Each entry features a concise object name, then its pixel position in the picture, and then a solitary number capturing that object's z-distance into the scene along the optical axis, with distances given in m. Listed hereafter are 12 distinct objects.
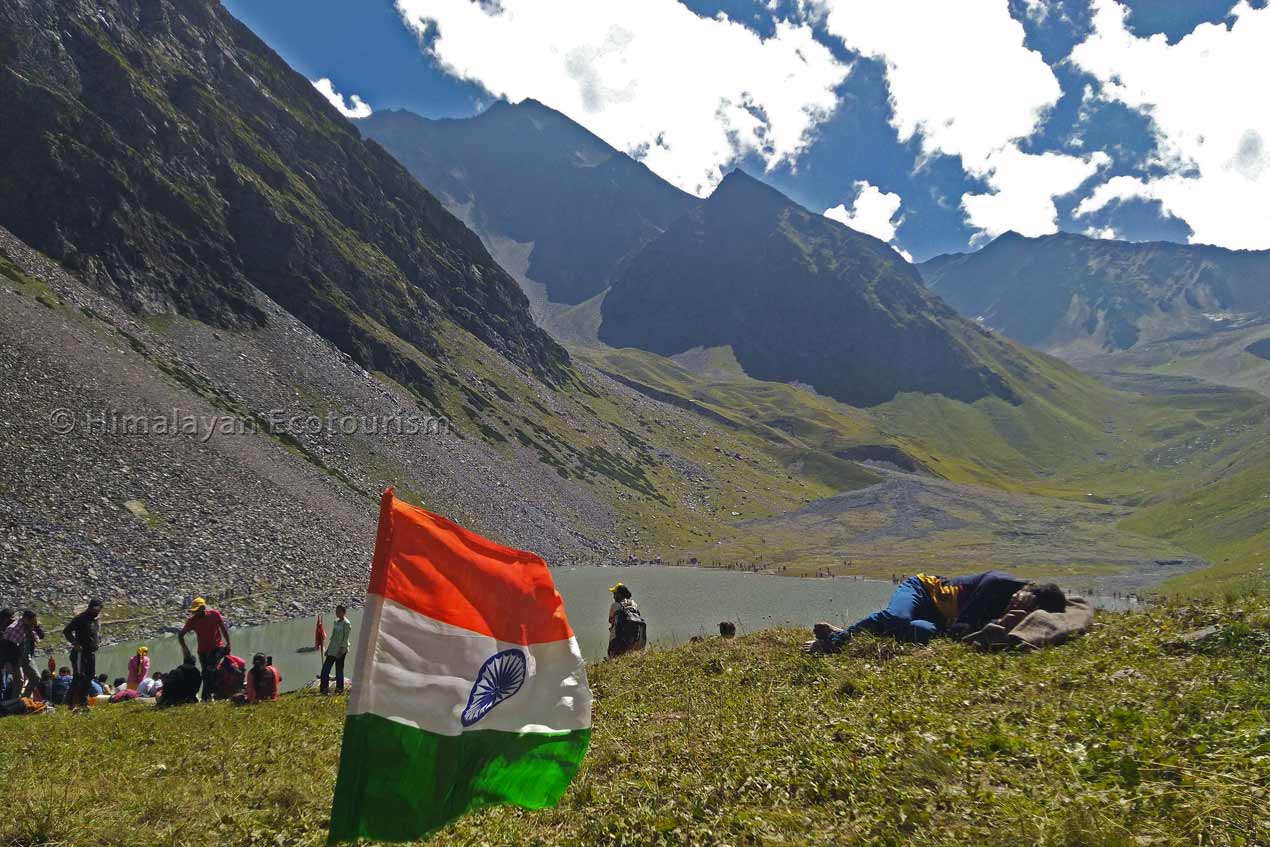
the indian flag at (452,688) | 5.95
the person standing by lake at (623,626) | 20.27
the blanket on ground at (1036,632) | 12.83
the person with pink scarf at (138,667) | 22.59
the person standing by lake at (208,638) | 17.80
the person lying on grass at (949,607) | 14.45
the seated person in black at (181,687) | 17.44
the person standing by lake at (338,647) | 19.70
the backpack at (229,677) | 18.41
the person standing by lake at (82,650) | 19.17
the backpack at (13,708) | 17.11
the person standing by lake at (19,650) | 17.67
